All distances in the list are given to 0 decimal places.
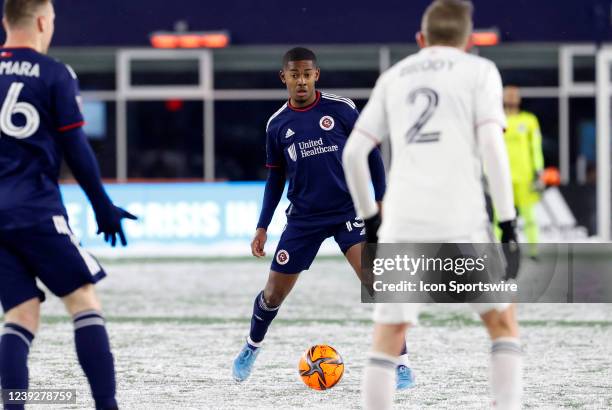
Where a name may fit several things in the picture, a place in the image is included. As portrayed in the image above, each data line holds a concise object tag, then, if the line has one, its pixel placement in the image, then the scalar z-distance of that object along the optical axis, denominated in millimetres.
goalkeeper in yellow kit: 30516
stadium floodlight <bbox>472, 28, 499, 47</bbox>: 41531
